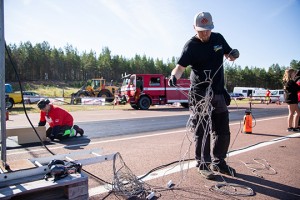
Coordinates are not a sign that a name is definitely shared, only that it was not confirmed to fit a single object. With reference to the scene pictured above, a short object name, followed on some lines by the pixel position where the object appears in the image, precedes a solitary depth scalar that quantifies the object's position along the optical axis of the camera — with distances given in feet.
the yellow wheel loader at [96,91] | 87.92
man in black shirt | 11.41
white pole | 8.62
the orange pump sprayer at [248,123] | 23.91
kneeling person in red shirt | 20.68
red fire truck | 60.08
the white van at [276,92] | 132.77
